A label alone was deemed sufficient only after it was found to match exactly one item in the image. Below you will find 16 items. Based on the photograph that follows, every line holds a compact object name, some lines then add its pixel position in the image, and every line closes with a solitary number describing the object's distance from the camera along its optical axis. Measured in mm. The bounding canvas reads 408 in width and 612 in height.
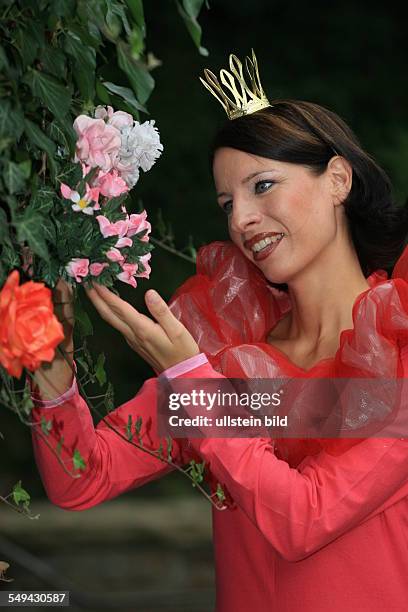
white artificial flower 2668
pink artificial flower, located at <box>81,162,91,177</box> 2582
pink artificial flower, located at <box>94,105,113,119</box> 2648
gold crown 3068
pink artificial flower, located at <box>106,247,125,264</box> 2582
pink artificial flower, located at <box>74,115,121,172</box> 2595
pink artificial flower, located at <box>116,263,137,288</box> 2610
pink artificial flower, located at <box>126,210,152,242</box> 2609
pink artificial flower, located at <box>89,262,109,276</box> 2583
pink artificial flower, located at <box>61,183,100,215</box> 2566
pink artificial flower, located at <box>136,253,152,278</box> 2634
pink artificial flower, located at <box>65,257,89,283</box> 2570
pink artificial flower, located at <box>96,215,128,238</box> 2574
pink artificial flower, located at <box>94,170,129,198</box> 2607
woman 2856
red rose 2442
